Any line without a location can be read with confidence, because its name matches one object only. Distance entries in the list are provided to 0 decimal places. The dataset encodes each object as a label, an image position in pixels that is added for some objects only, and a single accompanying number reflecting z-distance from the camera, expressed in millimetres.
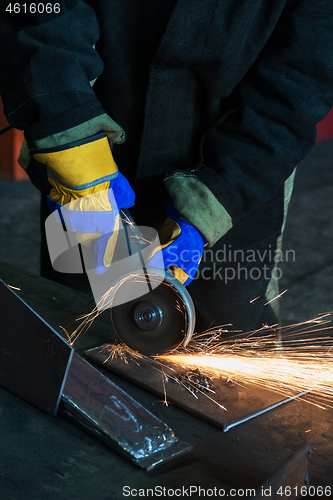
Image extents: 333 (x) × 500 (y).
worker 2215
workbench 1987
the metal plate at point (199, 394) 2103
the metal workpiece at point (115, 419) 2029
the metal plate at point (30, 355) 2080
